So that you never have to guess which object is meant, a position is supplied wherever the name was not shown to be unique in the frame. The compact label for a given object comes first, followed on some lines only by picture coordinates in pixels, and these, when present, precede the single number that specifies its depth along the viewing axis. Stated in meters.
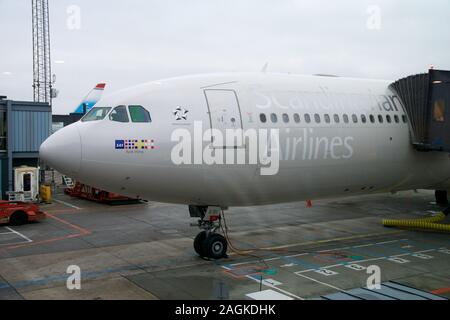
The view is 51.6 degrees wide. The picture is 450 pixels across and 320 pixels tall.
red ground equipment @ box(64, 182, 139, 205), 26.92
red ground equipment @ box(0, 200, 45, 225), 20.17
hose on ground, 18.41
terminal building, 26.34
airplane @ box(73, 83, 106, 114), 40.44
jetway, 15.69
